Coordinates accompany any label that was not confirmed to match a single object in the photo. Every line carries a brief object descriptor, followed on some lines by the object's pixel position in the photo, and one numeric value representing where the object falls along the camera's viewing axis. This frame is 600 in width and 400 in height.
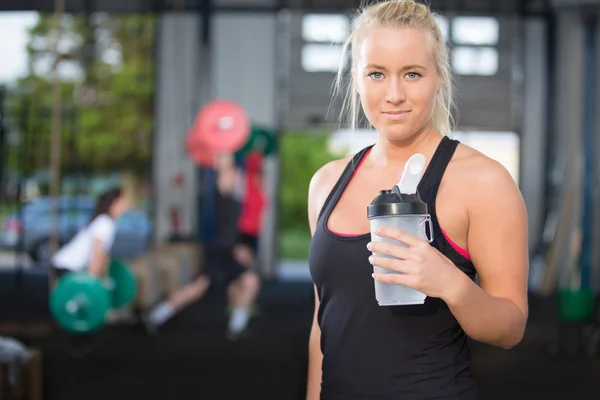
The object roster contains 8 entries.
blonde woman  1.08
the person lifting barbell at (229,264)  5.90
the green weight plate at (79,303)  4.43
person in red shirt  6.11
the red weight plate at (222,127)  6.91
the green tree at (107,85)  11.55
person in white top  4.93
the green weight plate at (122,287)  5.52
